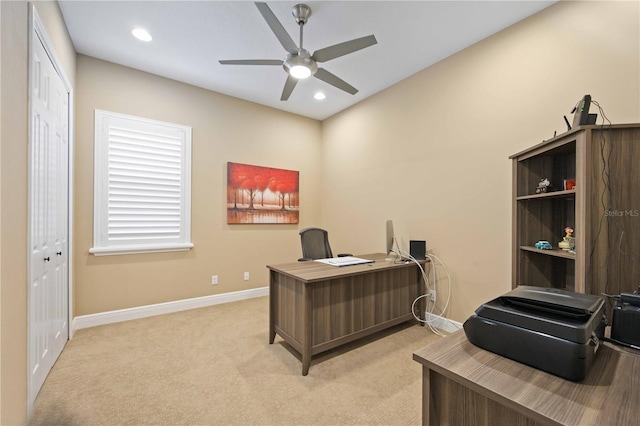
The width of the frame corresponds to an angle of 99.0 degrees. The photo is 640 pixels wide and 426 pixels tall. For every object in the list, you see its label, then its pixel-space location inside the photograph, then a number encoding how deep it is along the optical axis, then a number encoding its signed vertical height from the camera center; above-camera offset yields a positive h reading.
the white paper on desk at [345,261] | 2.67 -0.48
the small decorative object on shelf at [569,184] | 1.83 +0.21
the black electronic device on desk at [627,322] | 1.05 -0.42
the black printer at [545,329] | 0.83 -0.38
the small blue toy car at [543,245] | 1.95 -0.22
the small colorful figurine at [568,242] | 1.83 -0.18
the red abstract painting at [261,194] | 3.97 +0.29
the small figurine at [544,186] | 1.95 +0.21
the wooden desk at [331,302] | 2.22 -0.80
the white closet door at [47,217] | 1.72 -0.04
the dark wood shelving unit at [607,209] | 1.43 +0.03
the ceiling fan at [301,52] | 1.99 +1.29
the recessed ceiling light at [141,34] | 2.58 +1.72
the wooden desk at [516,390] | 0.72 -0.51
